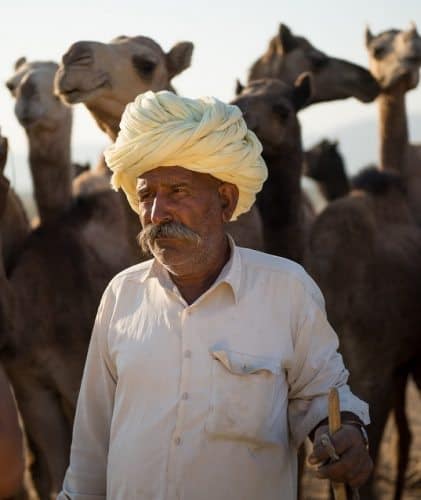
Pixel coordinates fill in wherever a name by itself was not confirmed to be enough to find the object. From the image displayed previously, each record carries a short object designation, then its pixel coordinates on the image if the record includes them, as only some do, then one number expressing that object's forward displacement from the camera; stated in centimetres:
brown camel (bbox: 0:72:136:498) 686
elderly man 346
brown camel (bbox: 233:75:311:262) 636
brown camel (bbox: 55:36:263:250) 592
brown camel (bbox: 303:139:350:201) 815
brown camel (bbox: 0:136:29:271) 712
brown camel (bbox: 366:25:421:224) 841
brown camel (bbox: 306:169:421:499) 669
